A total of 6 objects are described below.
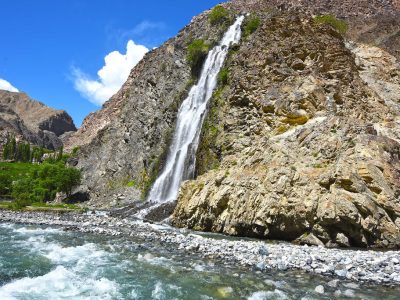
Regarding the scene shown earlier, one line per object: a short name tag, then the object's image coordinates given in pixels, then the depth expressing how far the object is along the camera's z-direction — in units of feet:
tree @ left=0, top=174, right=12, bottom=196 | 234.70
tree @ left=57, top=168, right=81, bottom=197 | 203.51
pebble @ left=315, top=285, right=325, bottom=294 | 43.30
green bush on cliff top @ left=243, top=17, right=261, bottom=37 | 176.29
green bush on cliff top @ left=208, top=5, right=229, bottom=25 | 212.95
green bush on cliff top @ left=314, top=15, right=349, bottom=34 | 184.85
